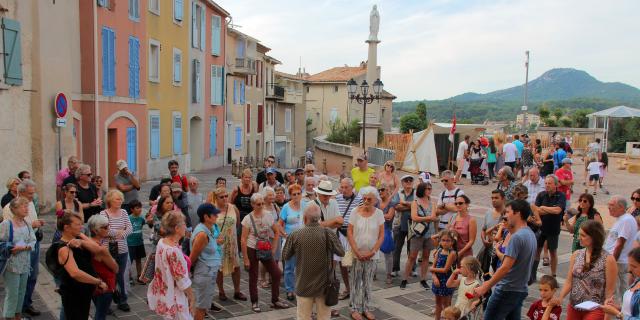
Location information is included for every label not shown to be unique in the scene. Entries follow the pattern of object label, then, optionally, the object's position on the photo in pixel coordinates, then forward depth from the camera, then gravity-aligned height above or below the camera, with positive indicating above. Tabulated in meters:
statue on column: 34.56 +6.32
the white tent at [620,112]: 28.03 +0.69
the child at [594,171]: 17.08 -1.48
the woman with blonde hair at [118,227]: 6.36 -1.34
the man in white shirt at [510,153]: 18.50 -1.03
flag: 22.52 -0.35
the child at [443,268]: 6.43 -1.76
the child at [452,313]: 5.48 -1.96
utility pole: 40.41 +3.07
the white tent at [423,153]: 22.41 -1.36
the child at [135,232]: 7.31 -1.58
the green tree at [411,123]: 58.41 -0.16
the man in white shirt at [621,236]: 6.09 -1.28
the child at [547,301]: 5.00 -1.69
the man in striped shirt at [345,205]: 7.55 -1.23
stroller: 19.60 -1.82
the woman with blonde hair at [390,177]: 9.42 -1.02
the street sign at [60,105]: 12.92 +0.25
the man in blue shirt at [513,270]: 5.07 -1.40
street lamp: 20.34 +1.23
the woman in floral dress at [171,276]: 4.93 -1.47
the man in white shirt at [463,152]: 19.50 -1.10
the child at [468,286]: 5.52 -1.73
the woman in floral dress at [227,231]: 6.88 -1.46
